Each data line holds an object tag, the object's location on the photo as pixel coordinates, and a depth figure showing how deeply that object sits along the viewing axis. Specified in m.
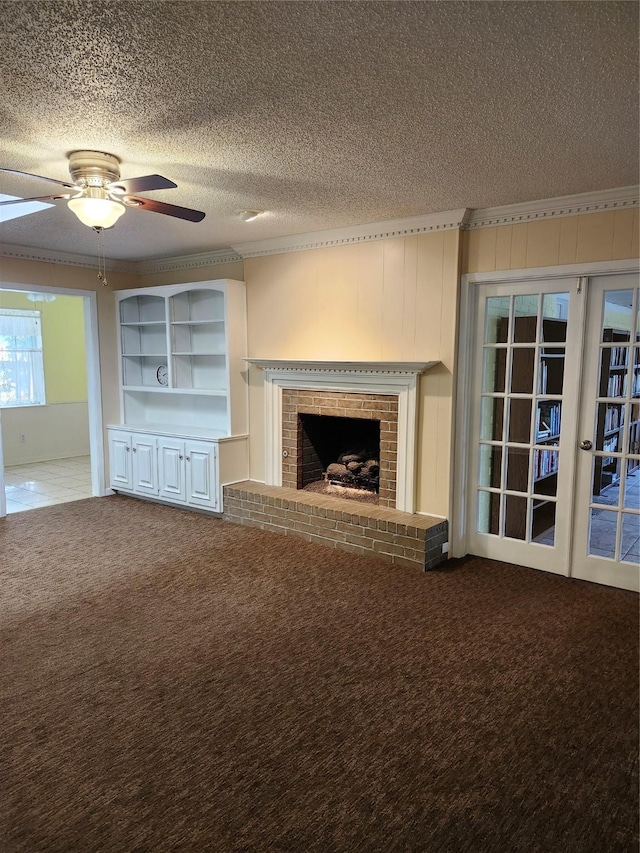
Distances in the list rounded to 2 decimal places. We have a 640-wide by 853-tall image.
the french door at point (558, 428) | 3.67
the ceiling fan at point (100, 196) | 2.87
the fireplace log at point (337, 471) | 5.18
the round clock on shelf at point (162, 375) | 6.30
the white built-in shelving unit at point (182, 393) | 5.35
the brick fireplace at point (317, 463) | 4.22
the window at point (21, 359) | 7.87
